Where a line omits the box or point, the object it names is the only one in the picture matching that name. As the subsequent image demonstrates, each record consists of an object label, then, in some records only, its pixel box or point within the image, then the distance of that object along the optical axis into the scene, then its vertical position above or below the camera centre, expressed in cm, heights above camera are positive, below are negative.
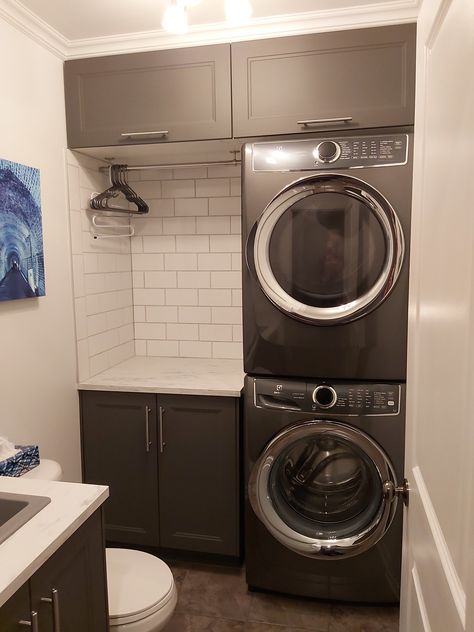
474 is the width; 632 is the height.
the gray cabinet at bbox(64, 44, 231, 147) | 215 +74
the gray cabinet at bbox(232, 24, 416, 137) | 197 +74
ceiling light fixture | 140 +73
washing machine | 196 -95
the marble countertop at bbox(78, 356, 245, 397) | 228 -57
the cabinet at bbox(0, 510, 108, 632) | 108 -79
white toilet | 159 -112
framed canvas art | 185 +12
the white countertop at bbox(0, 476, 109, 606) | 105 -64
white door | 74 -13
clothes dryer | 188 +3
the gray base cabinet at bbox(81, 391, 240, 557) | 229 -97
